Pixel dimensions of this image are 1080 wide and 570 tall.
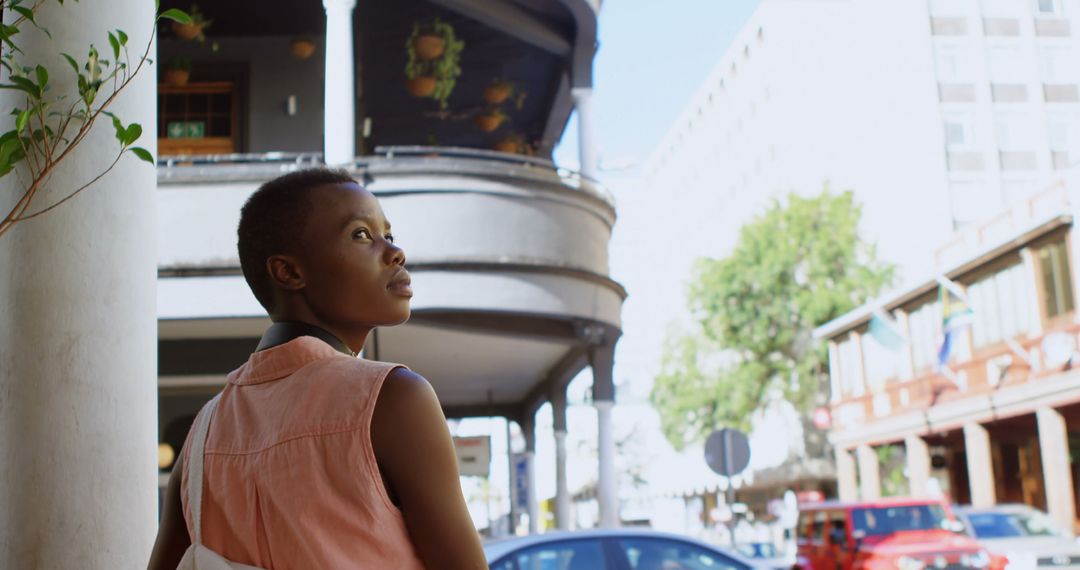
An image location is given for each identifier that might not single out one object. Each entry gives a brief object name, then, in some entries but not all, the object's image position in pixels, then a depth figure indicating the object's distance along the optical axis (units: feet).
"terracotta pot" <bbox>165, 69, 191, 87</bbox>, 46.66
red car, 54.34
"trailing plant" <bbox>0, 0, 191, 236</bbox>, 10.94
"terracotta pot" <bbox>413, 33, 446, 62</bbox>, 48.96
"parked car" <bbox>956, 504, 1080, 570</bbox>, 59.47
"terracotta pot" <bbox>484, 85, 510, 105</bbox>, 53.83
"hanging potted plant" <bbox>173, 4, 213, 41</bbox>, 44.03
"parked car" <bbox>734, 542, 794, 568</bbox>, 93.86
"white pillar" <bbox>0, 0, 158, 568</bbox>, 10.82
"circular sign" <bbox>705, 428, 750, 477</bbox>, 53.26
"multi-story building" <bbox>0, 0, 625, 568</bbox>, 11.02
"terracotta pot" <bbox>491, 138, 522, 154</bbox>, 56.13
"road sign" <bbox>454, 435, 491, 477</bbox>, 67.97
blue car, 30.40
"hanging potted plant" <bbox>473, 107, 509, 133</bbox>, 57.11
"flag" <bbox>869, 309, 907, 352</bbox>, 127.13
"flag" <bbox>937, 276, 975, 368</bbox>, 104.88
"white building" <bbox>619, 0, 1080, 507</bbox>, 178.91
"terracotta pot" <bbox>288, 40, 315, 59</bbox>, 49.47
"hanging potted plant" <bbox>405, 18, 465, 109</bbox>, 49.68
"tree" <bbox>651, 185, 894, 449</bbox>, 151.94
